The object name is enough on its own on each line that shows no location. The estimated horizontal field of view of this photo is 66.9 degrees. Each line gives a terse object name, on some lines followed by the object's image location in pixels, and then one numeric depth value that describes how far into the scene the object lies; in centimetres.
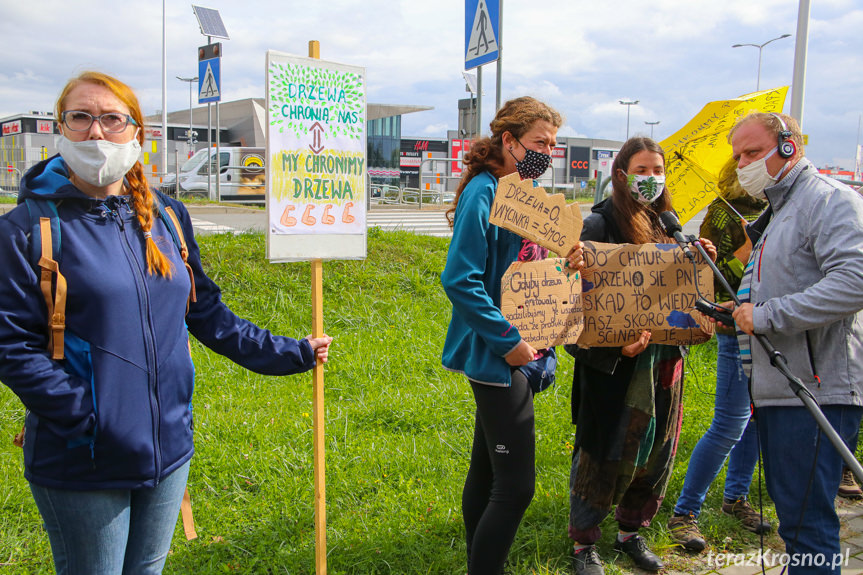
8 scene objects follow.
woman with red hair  174
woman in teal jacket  241
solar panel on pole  1345
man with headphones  224
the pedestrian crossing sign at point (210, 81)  1216
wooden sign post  263
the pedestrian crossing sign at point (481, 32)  617
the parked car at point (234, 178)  2086
